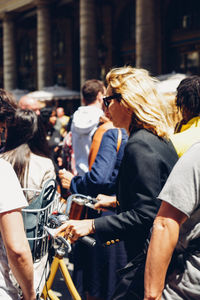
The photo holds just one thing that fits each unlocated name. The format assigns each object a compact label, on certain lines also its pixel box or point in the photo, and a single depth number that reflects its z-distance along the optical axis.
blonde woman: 2.09
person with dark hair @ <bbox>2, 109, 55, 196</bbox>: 2.94
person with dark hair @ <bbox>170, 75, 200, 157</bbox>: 2.89
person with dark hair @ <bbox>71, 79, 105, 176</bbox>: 4.51
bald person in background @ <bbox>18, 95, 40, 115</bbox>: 5.80
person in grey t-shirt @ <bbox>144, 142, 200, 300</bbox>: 1.65
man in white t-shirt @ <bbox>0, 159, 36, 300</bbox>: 1.74
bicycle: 2.21
